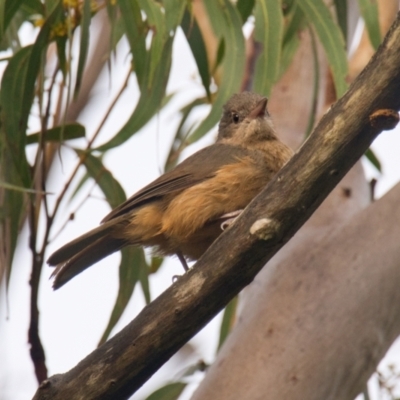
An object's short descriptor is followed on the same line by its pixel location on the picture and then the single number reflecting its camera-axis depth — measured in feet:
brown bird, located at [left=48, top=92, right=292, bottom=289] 25.26
